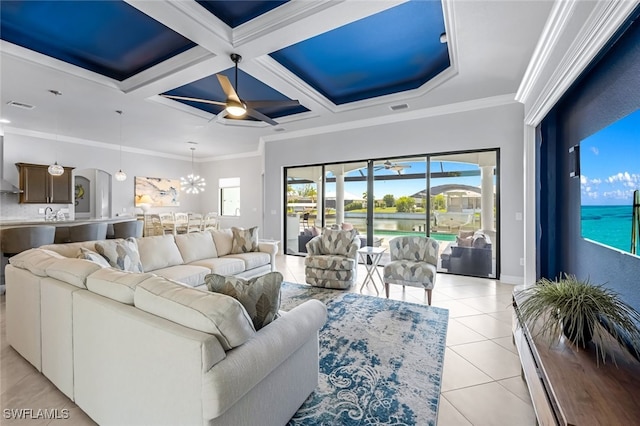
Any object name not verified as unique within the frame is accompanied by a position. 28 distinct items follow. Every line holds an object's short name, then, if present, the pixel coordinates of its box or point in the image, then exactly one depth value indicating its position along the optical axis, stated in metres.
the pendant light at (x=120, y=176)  6.79
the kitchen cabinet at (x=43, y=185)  6.54
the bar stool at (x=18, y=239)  4.08
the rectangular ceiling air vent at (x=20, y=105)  4.88
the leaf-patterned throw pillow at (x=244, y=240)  4.70
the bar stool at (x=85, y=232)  4.66
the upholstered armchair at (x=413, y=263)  3.63
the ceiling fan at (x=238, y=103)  3.20
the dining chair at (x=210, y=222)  8.69
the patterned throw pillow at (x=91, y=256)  2.41
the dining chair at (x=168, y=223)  7.90
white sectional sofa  1.20
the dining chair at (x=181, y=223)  8.00
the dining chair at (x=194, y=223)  8.41
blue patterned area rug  1.76
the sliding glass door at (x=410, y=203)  5.10
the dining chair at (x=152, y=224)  7.75
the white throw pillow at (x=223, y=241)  4.57
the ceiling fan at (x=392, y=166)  5.87
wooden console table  1.15
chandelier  9.68
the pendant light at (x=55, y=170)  5.51
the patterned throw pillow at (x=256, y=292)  1.54
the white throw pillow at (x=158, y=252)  3.46
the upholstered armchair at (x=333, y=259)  4.36
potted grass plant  1.47
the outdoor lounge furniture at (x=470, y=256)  5.07
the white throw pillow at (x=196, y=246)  4.02
